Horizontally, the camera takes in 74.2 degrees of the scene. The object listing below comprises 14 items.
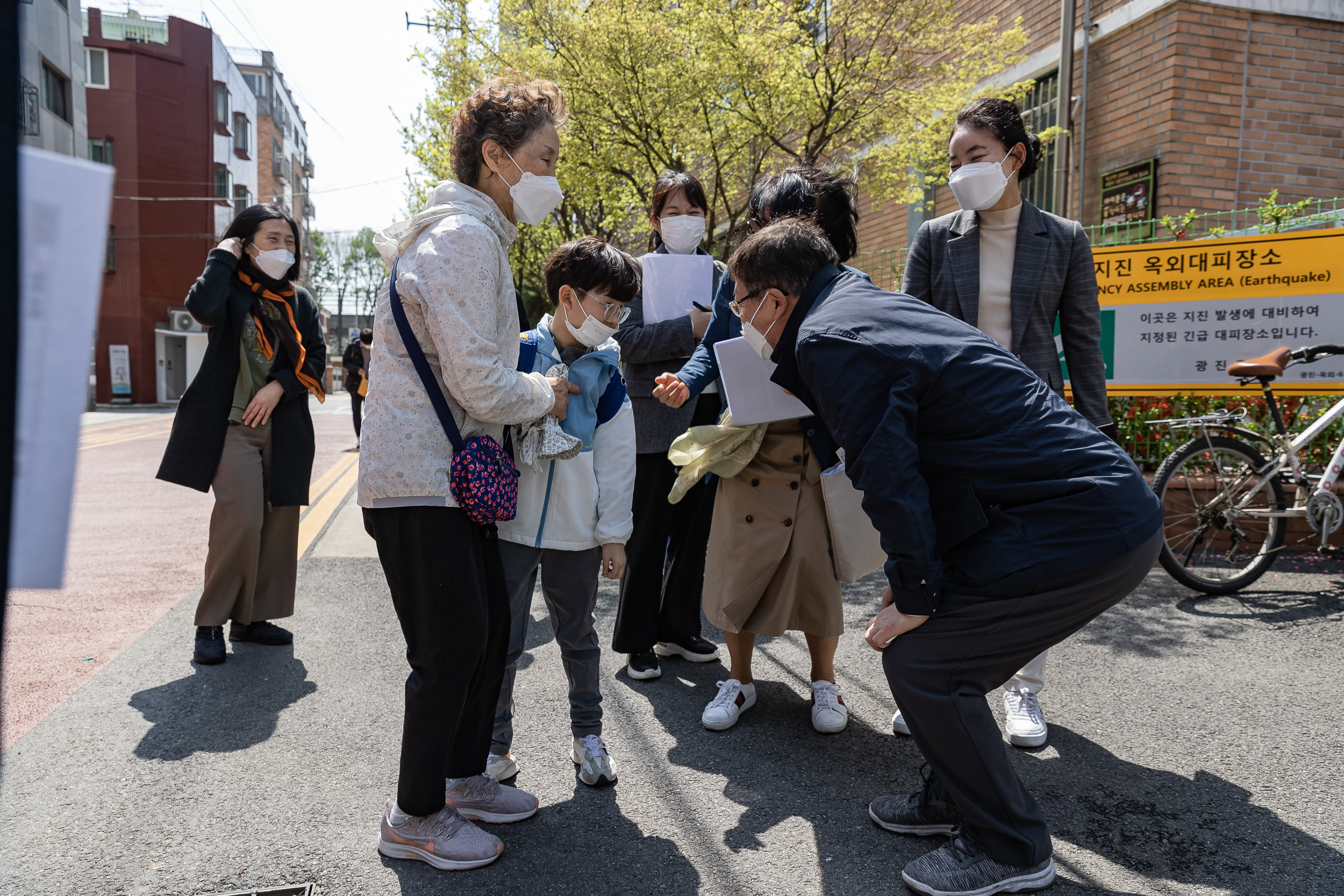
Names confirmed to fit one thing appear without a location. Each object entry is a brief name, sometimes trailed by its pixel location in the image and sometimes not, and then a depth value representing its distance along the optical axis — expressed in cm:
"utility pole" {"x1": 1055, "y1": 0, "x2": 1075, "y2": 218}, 962
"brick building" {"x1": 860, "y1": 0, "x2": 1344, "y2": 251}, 905
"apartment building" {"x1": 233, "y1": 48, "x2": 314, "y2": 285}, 5256
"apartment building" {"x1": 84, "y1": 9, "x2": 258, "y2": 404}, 3041
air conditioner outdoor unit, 3316
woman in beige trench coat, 306
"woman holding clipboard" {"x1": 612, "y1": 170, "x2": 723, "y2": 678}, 362
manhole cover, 219
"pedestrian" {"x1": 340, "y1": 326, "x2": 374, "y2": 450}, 1207
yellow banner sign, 547
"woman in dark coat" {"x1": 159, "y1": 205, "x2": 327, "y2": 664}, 380
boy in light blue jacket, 268
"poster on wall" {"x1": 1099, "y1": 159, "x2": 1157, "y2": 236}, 931
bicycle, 477
